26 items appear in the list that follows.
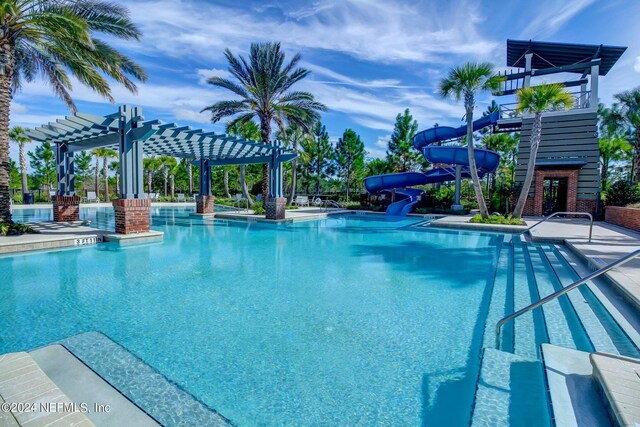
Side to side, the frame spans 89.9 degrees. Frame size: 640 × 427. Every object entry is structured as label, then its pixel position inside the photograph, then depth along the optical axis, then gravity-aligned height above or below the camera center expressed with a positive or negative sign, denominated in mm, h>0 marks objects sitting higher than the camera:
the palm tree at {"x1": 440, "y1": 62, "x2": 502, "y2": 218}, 13281 +4602
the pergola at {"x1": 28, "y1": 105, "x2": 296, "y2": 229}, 9828 +1842
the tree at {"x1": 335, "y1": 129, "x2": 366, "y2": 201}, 33062 +3970
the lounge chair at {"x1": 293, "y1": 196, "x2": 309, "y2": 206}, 25766 -839
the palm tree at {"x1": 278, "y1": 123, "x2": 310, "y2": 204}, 21847 +3706
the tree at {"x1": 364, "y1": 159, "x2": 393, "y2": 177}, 30297 +2463
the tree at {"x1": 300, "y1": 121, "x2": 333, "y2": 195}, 33969 +3328
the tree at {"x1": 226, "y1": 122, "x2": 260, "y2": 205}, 25266 +4623
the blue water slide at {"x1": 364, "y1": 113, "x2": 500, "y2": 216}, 18453 +1651
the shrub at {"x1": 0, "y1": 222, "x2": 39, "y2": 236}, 9023 -1272
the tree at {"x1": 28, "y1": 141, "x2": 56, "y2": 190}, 32938 +2643
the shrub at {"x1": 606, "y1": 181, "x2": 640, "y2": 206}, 14148 +108
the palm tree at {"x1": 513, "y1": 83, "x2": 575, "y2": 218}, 12547 +3700
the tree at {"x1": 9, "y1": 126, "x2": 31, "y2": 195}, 24625 +3150
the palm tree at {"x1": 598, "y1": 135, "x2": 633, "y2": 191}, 22783 +3386
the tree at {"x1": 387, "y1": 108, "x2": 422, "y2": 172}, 29016 +4220
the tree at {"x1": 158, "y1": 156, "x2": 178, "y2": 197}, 34219 +2744
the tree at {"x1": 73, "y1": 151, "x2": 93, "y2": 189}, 39869 +2549
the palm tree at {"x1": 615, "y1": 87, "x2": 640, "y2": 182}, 16875 +5161
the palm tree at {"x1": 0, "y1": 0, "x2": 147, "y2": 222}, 8320 +4098
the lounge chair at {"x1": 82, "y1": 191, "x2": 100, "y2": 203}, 27120 -955
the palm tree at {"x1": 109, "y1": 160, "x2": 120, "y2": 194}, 34869 +2393
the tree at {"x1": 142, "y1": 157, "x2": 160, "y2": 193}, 34809 +2687
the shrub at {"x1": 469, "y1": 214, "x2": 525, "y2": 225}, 13461 -1121
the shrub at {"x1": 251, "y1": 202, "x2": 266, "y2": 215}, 17984 -1081
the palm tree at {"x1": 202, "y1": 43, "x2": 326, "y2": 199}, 16375 +5124
